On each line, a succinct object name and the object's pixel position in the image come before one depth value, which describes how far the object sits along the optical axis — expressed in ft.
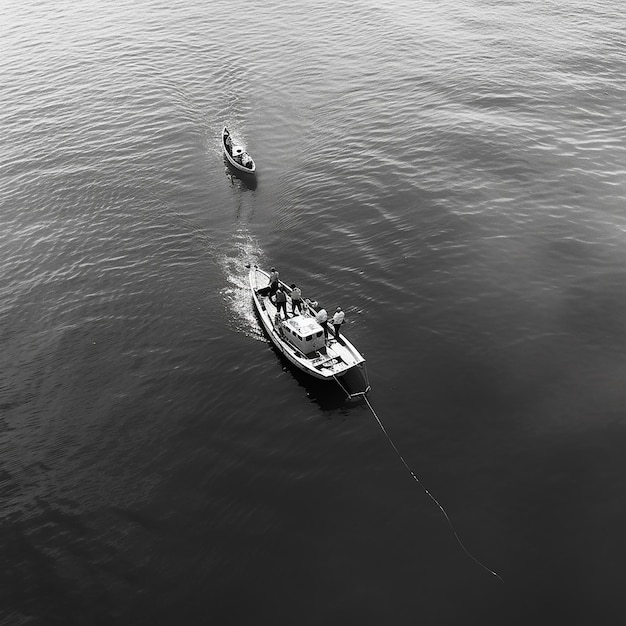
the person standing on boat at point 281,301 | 155.02
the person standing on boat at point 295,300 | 149.89
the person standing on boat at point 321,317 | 142.51
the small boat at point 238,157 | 224.74
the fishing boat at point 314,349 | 137.08
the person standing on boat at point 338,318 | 142.00
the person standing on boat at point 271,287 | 157.58
